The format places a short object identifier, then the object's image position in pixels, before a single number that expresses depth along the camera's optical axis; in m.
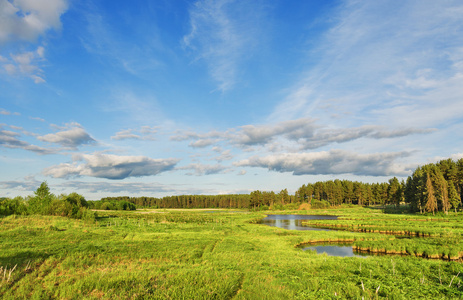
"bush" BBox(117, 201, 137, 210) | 147.11
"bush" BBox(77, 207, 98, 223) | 52.28
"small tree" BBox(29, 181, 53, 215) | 54.53
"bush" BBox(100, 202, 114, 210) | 141.00
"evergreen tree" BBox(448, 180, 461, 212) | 81.81
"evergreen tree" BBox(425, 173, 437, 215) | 79.81
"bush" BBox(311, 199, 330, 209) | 150.50
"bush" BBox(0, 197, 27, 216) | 52.90
